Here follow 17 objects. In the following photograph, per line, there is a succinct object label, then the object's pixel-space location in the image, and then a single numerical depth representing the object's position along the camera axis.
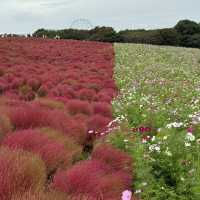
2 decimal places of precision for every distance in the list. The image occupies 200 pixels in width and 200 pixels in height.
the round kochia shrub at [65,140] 4.58
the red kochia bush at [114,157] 4.31
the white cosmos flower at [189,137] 3.74
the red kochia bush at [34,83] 10.84
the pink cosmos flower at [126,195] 2.14
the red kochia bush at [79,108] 7.11
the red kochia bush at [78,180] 3.27
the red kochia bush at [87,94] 9.42
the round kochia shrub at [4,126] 4.69
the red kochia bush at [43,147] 3.97
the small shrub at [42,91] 10.02
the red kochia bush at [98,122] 6.09
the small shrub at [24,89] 9.79
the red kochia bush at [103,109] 7.12
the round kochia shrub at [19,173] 2.85
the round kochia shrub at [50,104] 6.75
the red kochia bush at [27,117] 5.25
